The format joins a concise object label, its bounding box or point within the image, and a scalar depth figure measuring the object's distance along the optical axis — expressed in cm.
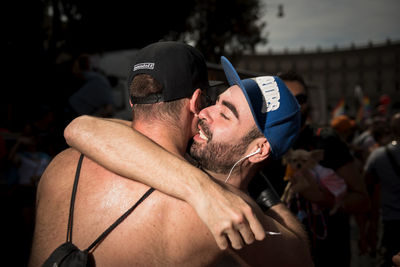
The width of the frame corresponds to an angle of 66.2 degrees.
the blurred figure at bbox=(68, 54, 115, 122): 462
